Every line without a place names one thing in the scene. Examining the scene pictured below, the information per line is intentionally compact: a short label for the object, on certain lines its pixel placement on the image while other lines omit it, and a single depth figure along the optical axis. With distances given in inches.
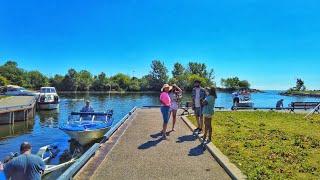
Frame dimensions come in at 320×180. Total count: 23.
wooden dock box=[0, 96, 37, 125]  832.2
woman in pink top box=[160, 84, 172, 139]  345.0
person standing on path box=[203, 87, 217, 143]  314.8
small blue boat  451.7
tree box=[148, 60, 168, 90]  3877.1
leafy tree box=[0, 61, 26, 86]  3459.4
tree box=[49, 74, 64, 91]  3937.1
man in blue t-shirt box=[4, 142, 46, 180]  168.7
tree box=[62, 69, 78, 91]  3877.1
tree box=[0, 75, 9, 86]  2915.3
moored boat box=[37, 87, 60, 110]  1264.3
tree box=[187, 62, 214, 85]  3937.1
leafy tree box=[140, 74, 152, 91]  3999.8
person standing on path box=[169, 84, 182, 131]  397.2
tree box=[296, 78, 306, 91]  4015.5
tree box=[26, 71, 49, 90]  3807.1
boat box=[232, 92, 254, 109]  882.5
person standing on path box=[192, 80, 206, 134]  385.8
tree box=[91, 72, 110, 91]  4015.5
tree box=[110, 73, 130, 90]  4140.8
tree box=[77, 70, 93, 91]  3916.2
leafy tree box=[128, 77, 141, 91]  4059.8
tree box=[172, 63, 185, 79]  3877.1
